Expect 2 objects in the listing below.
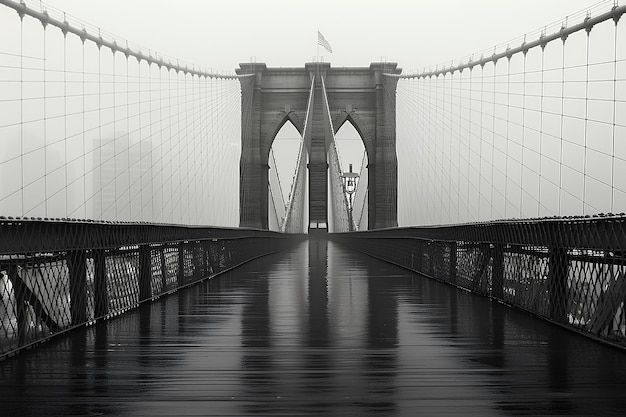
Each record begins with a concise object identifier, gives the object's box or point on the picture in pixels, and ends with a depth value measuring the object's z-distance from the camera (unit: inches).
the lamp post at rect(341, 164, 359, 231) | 3661.7
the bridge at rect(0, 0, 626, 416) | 147.5
